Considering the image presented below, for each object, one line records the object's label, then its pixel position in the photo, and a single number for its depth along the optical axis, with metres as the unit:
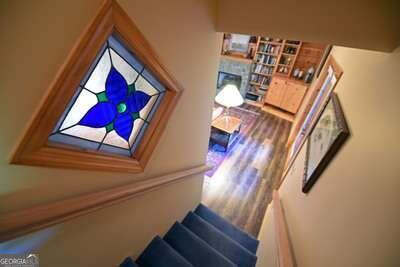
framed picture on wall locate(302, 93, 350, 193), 1.42
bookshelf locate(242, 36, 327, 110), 6.03
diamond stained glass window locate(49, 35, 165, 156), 0.86
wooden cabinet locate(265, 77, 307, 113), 6.09
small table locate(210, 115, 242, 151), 4.81
